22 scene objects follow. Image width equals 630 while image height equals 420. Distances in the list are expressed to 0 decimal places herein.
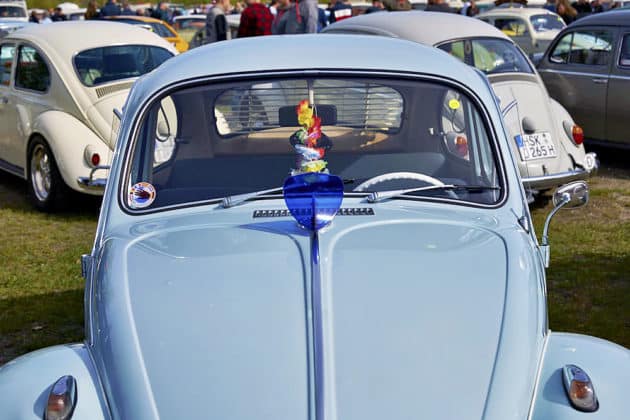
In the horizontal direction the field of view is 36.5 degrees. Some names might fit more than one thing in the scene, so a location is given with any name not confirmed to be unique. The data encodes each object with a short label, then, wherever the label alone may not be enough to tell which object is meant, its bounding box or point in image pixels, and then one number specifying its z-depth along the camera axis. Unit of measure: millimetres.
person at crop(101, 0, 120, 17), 18797
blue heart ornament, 3385
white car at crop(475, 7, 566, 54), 19281
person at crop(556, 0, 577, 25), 20719
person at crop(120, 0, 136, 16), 20084
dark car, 10227
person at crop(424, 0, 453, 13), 14297
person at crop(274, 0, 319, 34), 12219
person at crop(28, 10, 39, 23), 27428
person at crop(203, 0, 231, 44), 13795
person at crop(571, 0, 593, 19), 21016
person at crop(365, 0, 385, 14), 16897
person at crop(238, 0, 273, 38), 12648
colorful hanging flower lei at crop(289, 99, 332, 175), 3895
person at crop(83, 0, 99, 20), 16688
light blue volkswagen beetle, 2824
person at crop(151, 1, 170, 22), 31288
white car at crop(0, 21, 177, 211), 8523
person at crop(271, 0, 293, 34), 12727
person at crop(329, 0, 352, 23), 15394
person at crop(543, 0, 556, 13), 24047
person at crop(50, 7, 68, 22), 29188
